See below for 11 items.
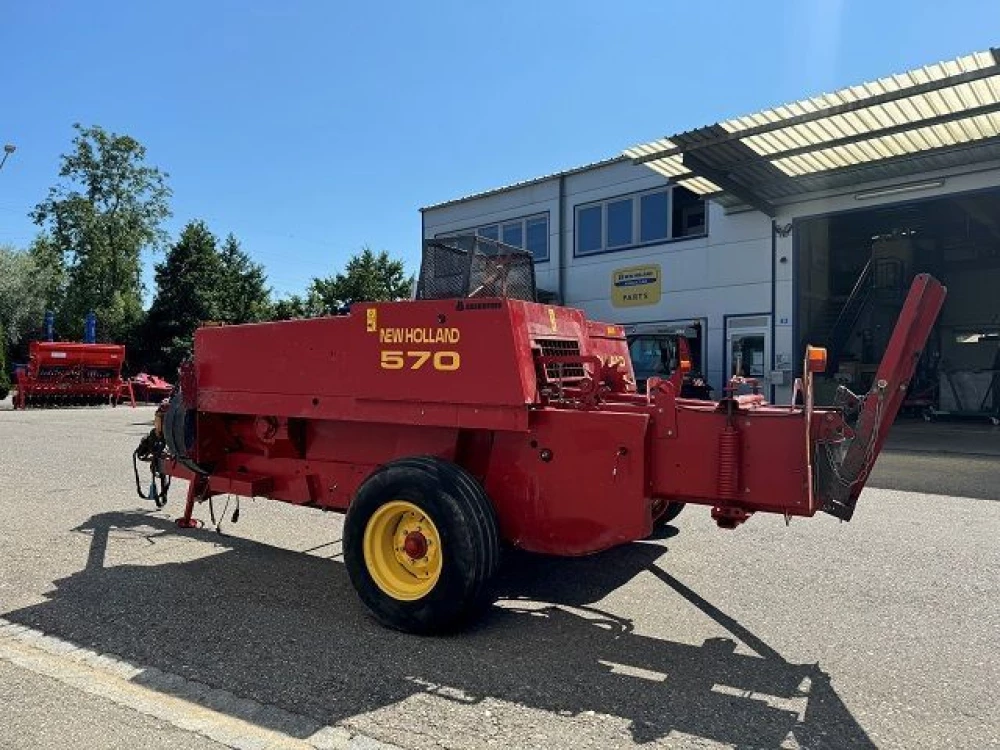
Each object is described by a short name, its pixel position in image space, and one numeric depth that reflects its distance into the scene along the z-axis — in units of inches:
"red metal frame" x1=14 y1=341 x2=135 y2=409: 920.3
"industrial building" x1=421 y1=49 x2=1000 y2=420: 490.0
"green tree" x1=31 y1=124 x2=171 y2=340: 1594.5
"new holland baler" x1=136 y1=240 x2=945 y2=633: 155.3
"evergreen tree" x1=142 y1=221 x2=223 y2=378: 1441.9
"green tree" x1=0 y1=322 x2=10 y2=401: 1176.2
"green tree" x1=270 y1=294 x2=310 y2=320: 1453.2
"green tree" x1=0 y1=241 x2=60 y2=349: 1752.0
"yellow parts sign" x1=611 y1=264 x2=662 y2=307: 748.0
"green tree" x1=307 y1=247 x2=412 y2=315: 1403.8
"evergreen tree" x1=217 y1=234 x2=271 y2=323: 1524.4
